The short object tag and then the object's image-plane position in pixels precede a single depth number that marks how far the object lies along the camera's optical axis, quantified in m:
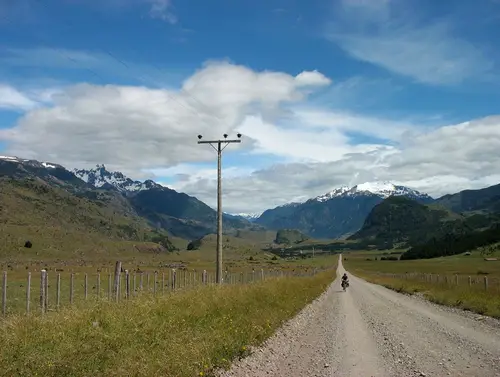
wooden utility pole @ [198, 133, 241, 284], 36.62
